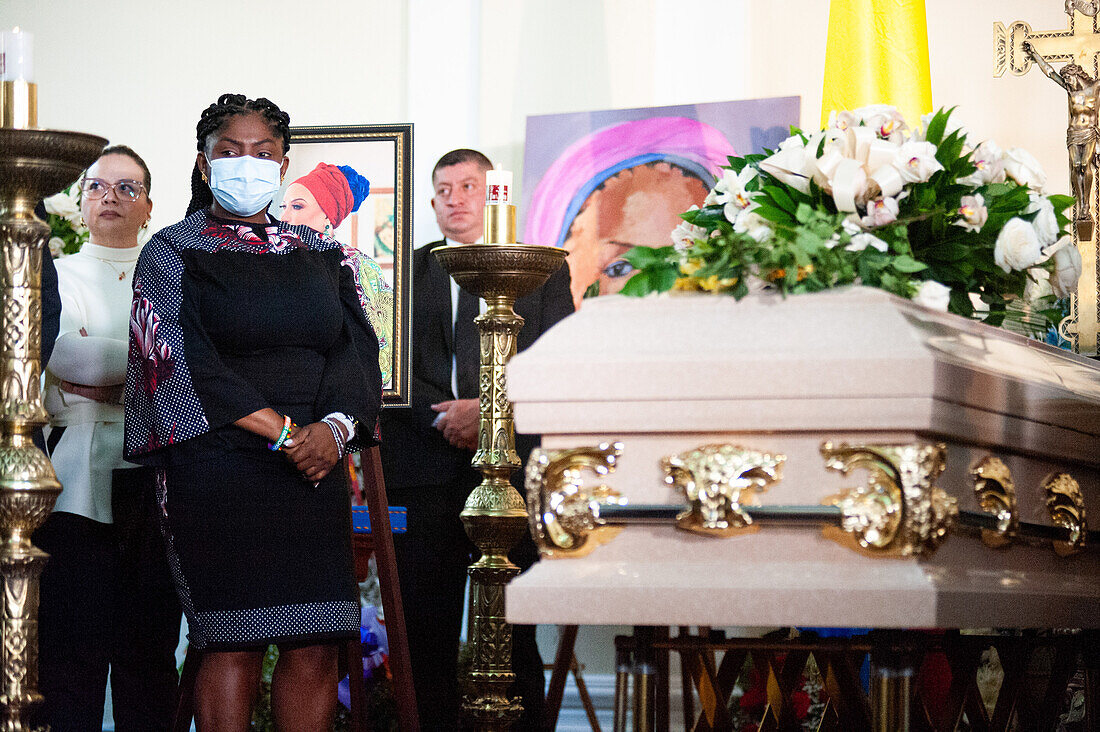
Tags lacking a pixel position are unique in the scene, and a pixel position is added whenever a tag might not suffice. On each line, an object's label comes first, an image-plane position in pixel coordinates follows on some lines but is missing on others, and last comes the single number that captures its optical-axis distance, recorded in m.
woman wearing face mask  5.06
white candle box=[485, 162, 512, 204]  5.32
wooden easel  6.55
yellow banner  6.51
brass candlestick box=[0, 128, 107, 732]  4.05
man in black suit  7.76
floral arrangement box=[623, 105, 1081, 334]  3.50
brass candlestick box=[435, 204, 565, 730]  5.31
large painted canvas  8.15
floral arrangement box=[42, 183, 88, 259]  7.46
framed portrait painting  7.20
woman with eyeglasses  6.44
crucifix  5.98
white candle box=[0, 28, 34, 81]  4.21
